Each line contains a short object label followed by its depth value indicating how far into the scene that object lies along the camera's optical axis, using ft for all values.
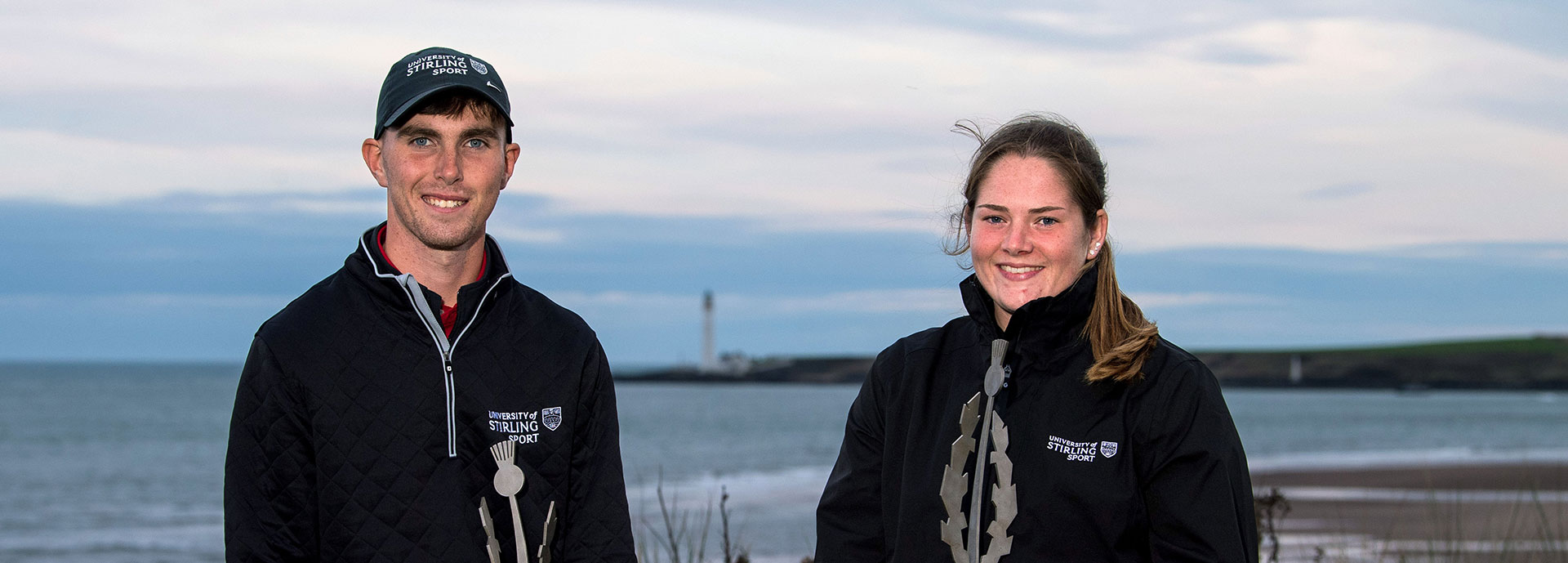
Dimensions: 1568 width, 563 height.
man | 8.56
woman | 8.18
